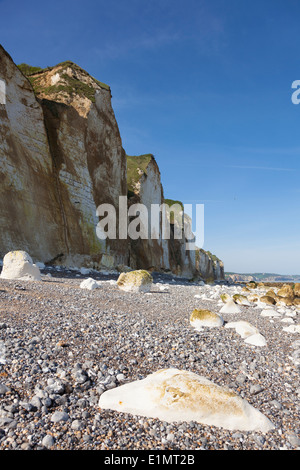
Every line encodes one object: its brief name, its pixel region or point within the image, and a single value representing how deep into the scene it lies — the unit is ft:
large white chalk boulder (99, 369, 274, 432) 9.31
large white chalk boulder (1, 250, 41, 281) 30.86
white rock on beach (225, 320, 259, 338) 19.24
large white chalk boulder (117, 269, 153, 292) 35.53
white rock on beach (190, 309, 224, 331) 20.73
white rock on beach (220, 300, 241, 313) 29.26
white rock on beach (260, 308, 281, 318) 30.32
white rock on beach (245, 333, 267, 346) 17.94
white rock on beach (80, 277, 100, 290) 31.22
